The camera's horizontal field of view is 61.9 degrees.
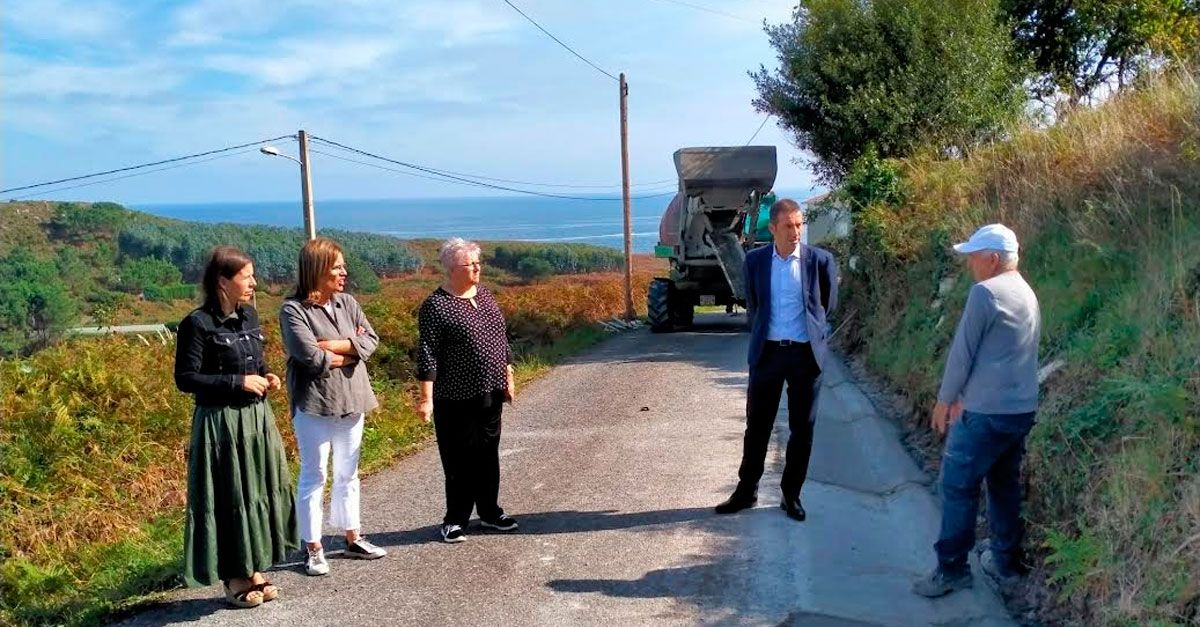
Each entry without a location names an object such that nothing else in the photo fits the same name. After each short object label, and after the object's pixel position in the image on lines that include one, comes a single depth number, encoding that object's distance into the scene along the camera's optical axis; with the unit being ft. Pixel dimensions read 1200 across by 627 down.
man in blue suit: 18.61
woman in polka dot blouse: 18.03
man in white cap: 14.16
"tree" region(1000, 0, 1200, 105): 62.85
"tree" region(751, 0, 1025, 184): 49.37
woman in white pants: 16.16
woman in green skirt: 14.84
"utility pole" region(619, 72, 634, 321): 77.05
